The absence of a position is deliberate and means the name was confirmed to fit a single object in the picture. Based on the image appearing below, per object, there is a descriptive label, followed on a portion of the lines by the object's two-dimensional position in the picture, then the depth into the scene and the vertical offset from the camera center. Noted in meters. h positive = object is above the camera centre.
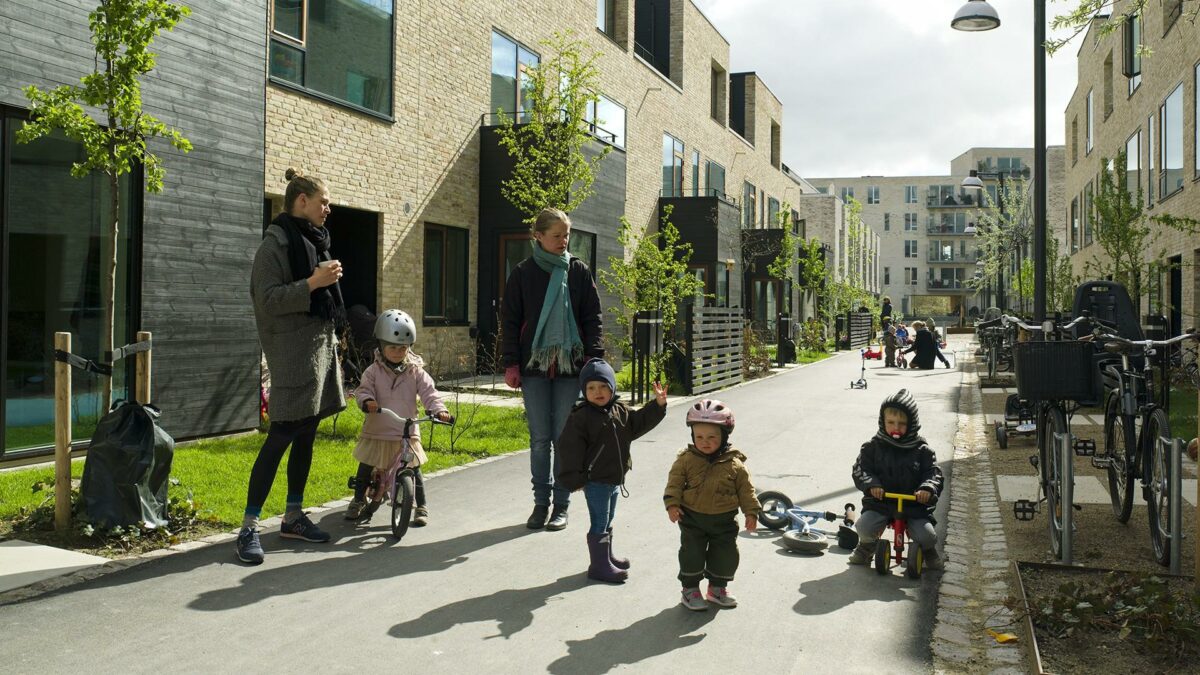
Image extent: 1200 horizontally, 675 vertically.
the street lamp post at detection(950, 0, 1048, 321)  10.52 +2.08
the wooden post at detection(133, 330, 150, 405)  6.07 -0.21
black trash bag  5.75 -0.76
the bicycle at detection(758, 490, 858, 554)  5.89 -1.14
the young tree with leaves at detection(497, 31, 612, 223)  14.52 +3.04
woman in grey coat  5.40 +0.11
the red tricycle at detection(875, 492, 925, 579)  5.34 -1.14
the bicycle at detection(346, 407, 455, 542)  6.00 -0.91
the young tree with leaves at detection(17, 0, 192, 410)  6.05 +1.51
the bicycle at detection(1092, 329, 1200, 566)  5.36 -0.55
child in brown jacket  4.64 -0.75
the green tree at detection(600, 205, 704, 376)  16.77 +1.13
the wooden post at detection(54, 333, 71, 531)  5.77 -0.57
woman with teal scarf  6.34 +0.05
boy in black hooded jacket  5.54 -0.73
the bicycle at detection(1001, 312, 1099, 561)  5.65 -0.20
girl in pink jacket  6.32 -0.35
